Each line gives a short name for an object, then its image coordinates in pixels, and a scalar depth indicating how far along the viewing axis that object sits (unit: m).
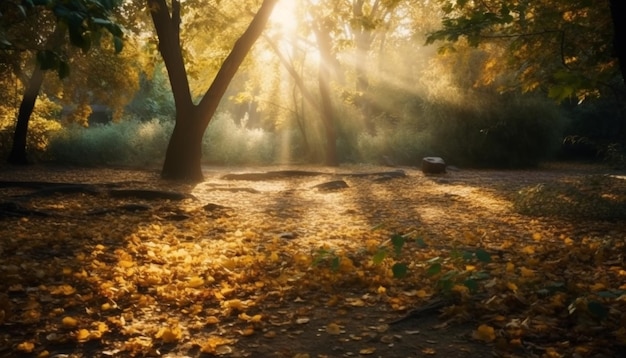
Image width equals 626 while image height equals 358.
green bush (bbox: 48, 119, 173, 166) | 18.30
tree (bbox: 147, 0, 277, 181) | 11.59
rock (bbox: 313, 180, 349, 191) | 11.61
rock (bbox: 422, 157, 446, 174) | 15.79
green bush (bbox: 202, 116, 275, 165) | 21.05
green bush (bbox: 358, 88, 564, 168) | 19.78
